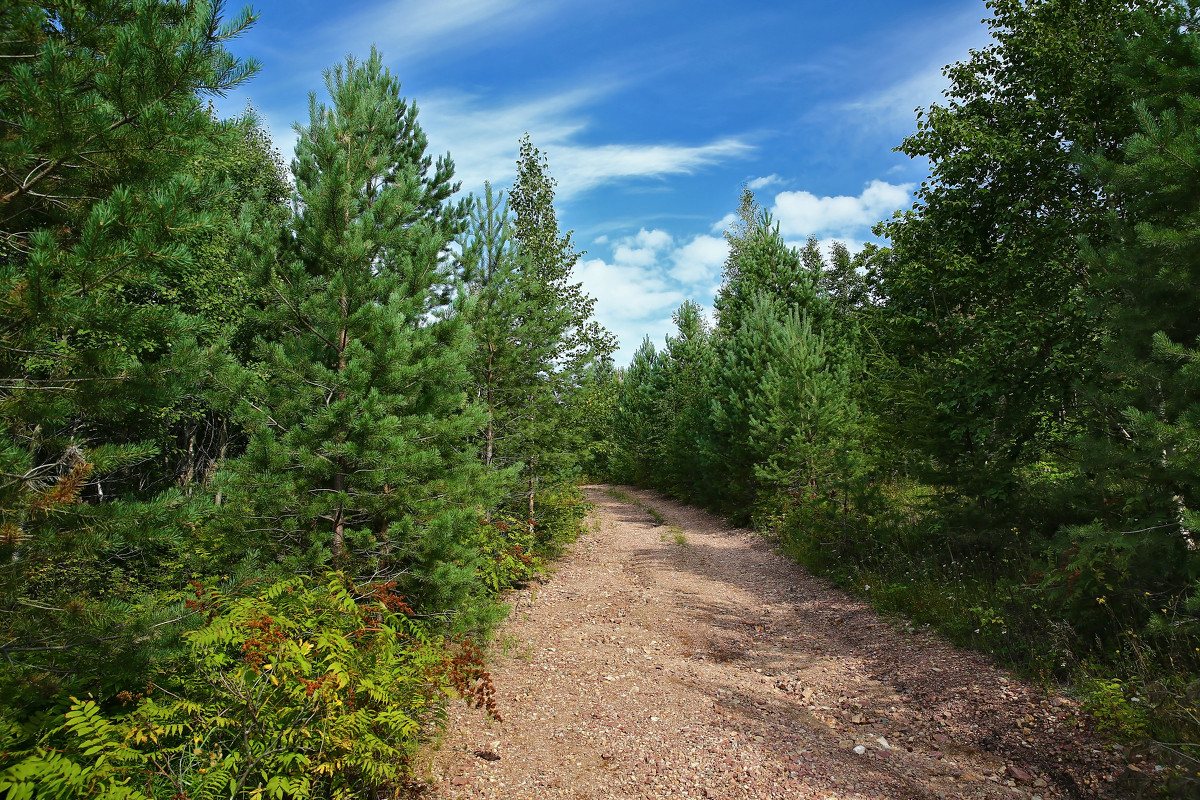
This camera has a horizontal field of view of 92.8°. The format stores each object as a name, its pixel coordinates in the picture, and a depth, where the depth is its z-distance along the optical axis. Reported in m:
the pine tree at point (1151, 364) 4.52
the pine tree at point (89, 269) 2.71
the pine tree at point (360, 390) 4.96
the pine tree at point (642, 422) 29.08
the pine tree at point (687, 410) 20.52
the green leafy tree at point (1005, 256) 7.68
